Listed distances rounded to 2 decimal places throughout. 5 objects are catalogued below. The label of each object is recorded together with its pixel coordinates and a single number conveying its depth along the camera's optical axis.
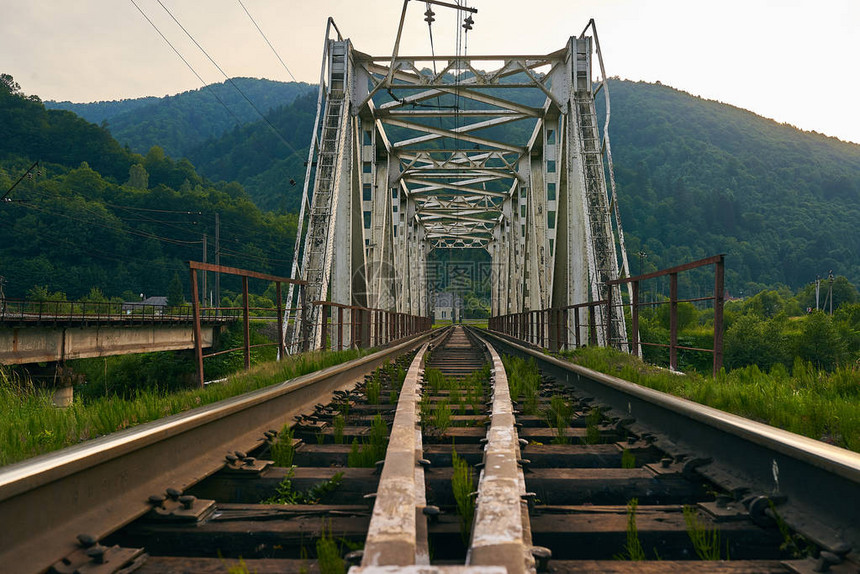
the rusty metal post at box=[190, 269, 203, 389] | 4.69
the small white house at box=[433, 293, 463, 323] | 106.88
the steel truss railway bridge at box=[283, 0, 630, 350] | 11.26
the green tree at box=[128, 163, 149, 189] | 85.39
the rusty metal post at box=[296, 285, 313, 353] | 8.24
